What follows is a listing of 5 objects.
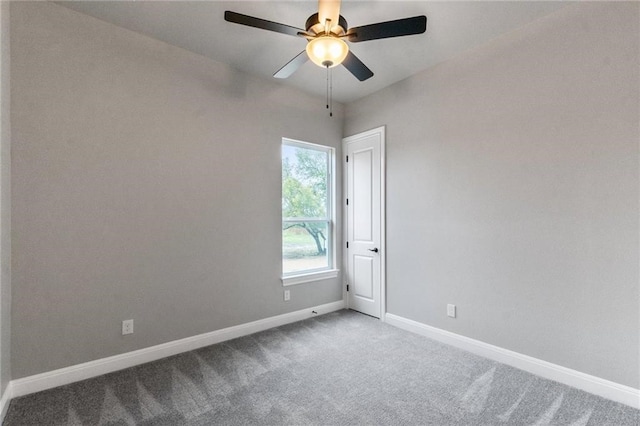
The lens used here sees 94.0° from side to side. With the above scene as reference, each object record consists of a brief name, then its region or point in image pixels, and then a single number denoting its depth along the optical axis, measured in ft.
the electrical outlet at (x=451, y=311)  9.89
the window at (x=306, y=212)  12.20
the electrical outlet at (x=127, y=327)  8.41
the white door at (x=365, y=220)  12.23
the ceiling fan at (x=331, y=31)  6.07
